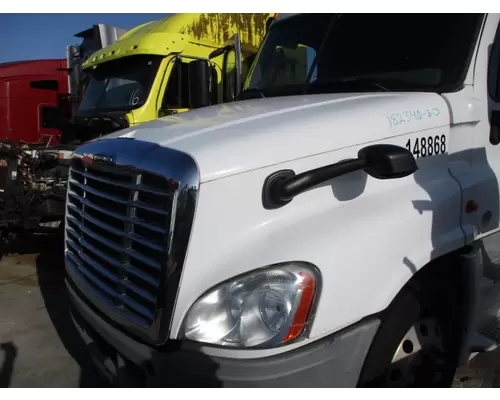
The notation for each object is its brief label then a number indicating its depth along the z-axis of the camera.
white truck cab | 1.90
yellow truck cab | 6.07
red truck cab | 9.62
